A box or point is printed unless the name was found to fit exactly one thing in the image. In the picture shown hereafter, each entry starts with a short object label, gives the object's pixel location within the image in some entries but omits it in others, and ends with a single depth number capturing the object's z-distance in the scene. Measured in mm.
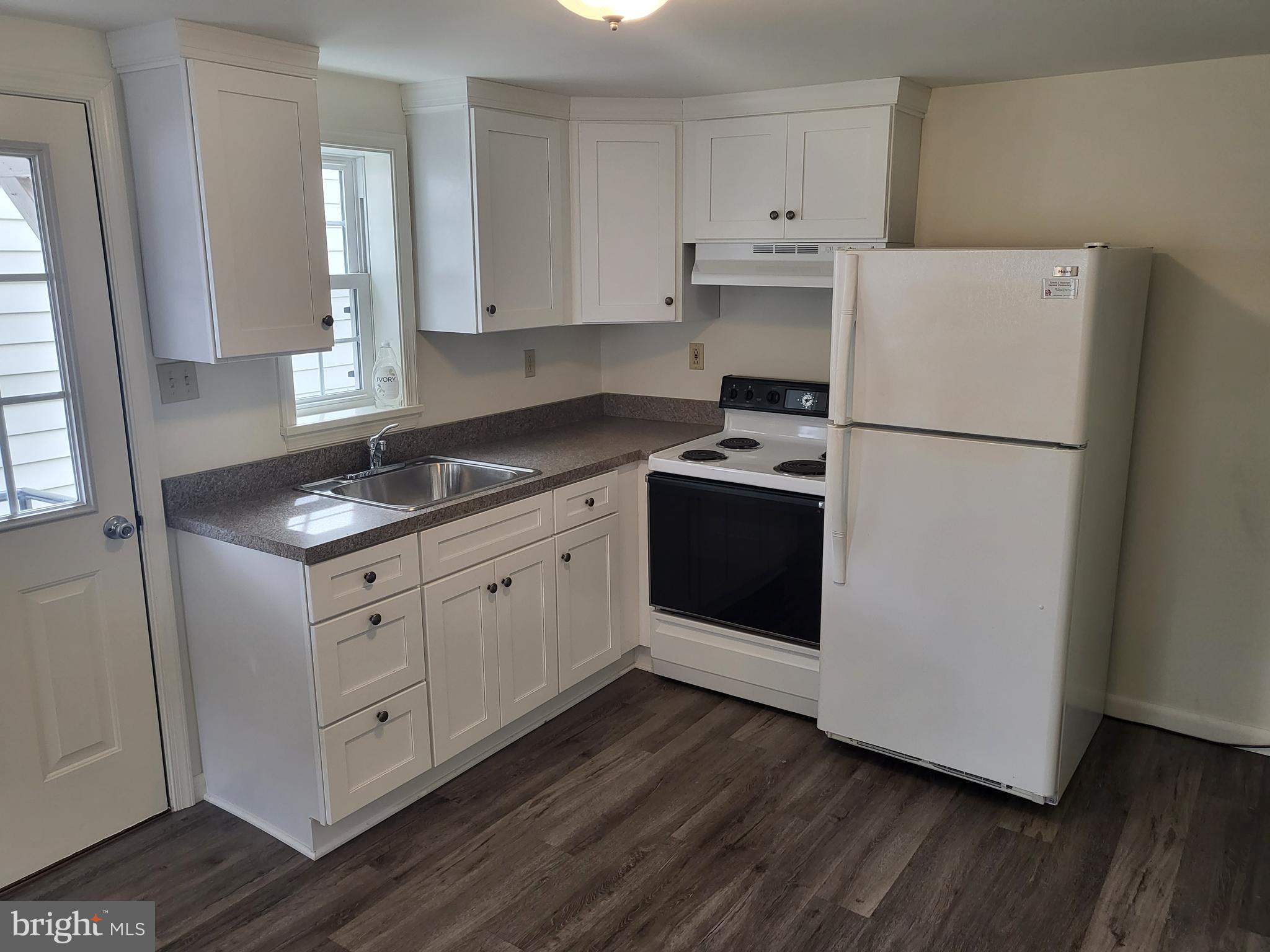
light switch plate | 2570
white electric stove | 3082
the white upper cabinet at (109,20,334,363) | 2307
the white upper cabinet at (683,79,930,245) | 3041
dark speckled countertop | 2387
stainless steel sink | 3010
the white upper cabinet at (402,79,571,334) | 3068
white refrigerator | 2447
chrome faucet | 3066
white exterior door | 2270
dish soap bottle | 3240
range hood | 3213
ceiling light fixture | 1713
